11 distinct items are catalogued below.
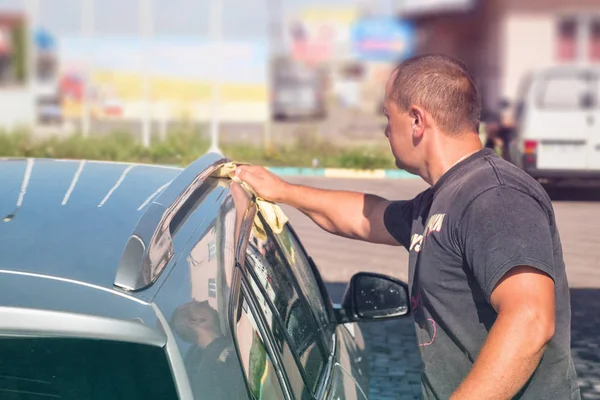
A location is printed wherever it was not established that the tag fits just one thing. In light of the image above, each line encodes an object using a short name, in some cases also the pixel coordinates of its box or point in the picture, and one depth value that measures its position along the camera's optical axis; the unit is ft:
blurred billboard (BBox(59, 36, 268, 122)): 60.54
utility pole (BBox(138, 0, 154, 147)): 48.39
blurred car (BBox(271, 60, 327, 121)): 119.75
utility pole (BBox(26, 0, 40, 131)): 57.93
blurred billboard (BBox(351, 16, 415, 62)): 198.70
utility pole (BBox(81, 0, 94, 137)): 59.16
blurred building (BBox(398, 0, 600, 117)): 94.99
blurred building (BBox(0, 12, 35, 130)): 209.15
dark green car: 5.63
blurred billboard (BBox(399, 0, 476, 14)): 120.67
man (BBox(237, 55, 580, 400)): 7.23
